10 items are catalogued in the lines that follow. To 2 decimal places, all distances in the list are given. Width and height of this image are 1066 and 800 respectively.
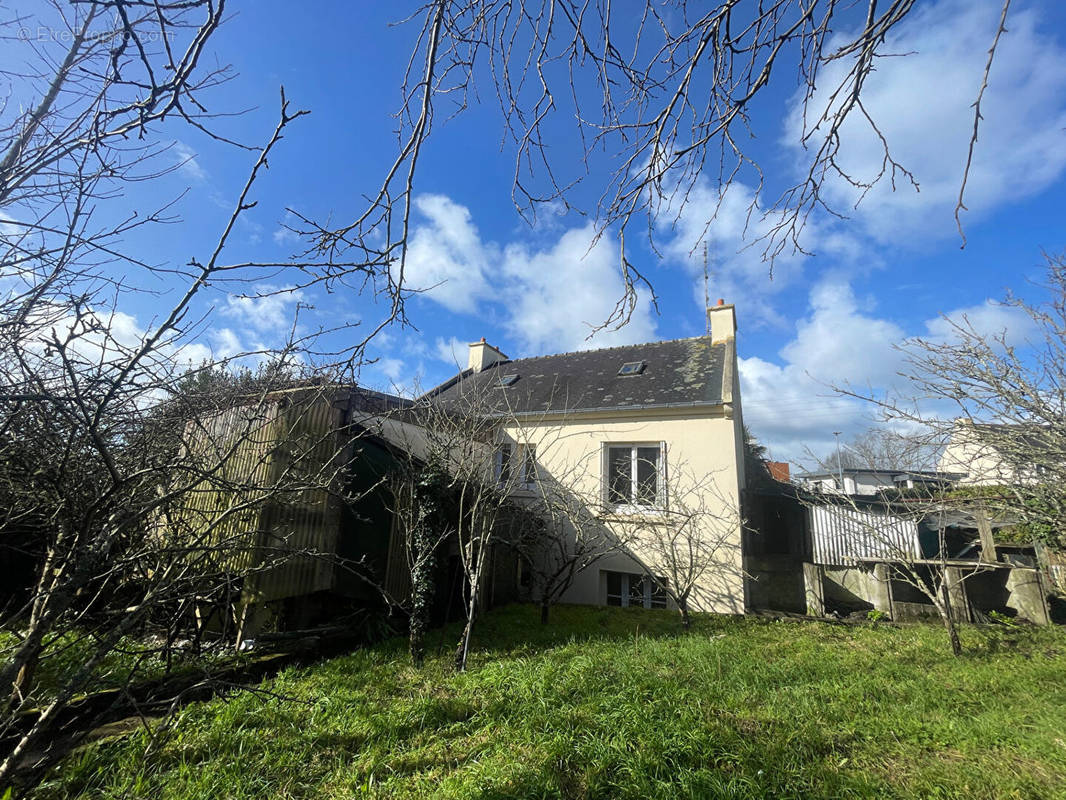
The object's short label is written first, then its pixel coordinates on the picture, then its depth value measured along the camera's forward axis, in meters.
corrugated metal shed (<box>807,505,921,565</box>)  9.98
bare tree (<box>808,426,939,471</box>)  5.59
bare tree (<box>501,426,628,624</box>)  8.56
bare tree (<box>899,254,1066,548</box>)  4.35
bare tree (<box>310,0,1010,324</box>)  1.87
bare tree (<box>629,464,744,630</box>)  8.89
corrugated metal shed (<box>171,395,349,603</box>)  5.74
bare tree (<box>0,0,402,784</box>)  1.40
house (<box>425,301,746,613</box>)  9.12
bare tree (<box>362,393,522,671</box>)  6.08
